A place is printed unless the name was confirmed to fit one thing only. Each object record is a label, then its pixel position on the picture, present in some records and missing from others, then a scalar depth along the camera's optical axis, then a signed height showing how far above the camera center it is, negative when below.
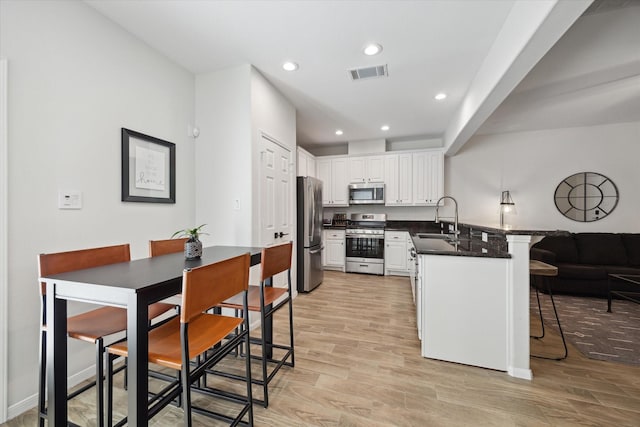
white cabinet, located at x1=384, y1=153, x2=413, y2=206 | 5.15 +0.67
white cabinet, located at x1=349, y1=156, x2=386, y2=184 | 5.33 +0.91
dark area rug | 2.24 -1.18
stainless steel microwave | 5.29 +0.40
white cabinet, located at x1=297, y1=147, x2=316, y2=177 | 4.66 +0.95
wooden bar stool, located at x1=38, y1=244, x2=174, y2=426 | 1.29 -0.59
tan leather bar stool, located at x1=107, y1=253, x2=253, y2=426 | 1.08 -0.59
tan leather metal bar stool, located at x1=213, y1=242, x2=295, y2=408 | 1.66 -0.60
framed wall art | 2.18 +0.41
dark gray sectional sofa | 3.57 -0.67
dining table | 1.04 -0.38
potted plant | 1.69 -0.21
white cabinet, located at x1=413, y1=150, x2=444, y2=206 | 4.98 +0.69
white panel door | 2.97 +0.24
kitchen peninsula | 1.93 -0.70
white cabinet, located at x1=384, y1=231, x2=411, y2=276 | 4.88 -0.75
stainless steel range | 5.00 -0.70
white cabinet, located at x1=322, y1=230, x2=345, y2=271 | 5.23 -0.73
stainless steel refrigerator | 3.94 -0.32
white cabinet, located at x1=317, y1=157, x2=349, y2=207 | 5.52 +0.71
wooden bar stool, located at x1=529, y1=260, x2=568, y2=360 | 2.03 -0.45
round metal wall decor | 4.41 +0.28
